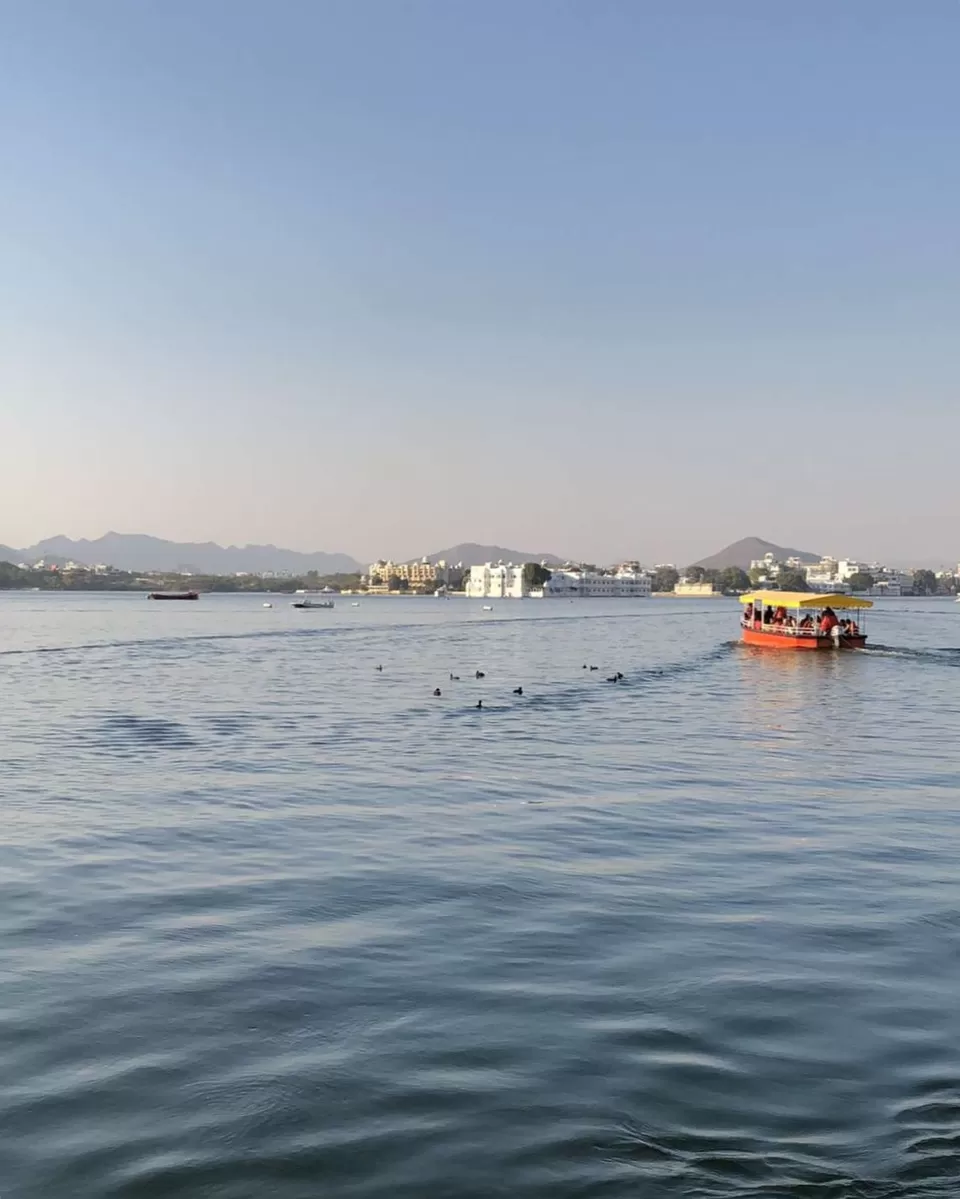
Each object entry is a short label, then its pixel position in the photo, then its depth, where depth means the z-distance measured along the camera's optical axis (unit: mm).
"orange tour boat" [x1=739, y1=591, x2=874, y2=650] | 62278
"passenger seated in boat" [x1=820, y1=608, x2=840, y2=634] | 62469
